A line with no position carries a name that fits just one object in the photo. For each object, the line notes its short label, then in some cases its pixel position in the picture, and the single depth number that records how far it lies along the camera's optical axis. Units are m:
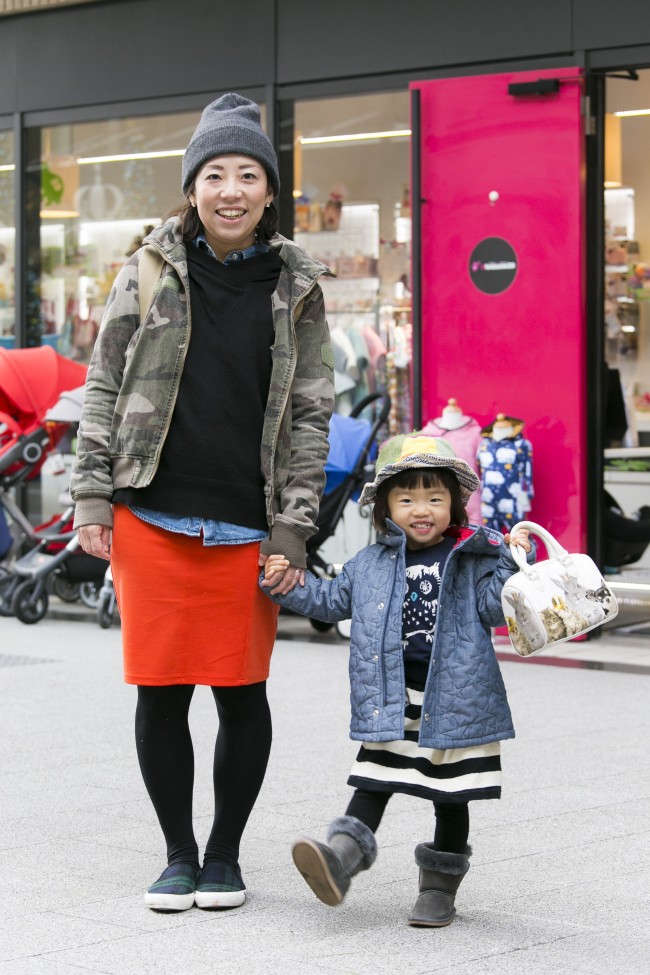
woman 5.99
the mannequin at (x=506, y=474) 13.57
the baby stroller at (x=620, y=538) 14.29
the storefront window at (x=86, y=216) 17.57
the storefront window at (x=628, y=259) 14.21
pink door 13.75
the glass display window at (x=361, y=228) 15.61
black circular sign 14.10
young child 5.73
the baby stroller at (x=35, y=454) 14.79
